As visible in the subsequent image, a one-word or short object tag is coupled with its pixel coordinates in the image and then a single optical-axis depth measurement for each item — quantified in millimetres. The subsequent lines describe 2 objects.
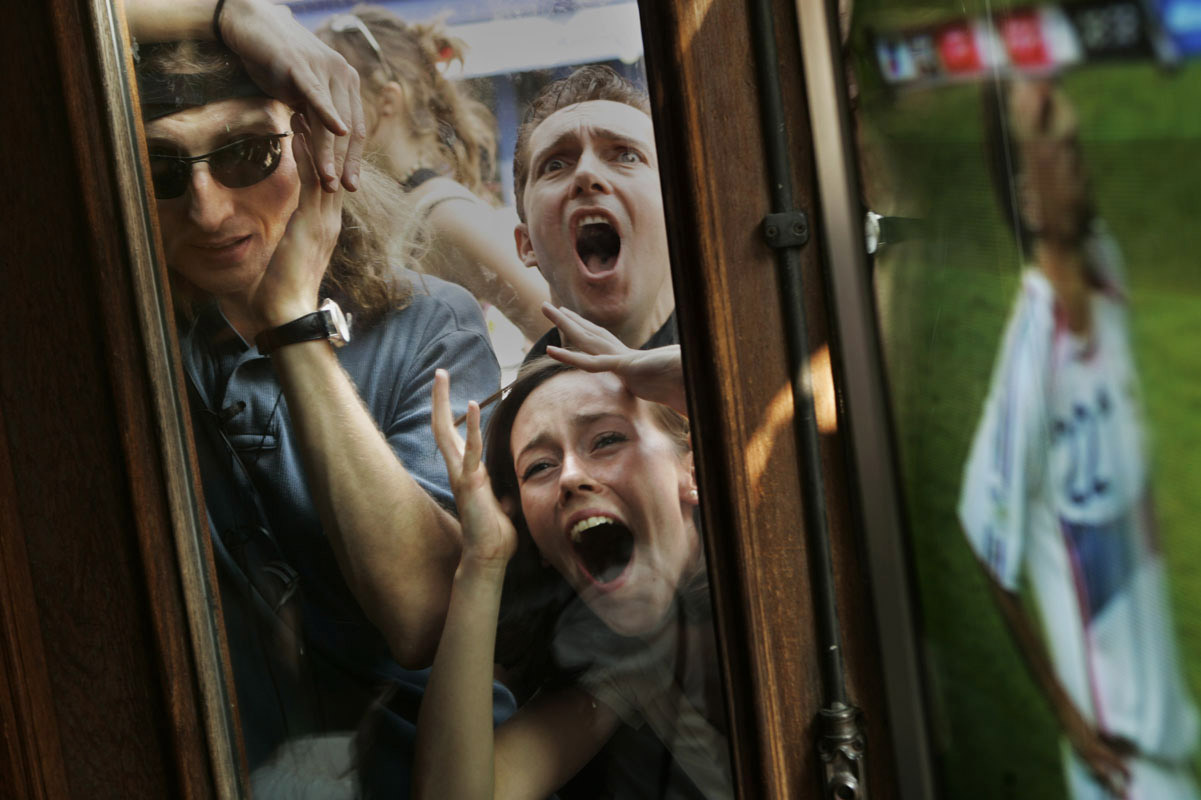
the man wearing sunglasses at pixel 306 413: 1555
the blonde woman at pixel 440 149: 1513
